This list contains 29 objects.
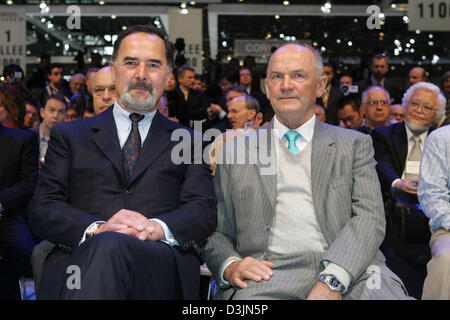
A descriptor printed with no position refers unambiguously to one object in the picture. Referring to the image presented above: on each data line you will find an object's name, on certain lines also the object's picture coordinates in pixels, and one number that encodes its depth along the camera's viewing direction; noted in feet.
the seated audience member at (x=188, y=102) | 22.47
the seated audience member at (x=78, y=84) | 25.75
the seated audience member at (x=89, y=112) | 17.04
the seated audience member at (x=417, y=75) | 25.45
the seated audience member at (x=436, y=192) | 8.08
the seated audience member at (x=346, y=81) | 27.32
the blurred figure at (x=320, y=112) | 17.82
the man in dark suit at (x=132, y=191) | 7.00
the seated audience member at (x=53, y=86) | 24.97
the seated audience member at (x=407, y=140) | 14.02
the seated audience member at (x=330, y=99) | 22.13
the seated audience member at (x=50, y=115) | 17.49
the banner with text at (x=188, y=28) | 29.04
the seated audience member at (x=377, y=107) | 17.67
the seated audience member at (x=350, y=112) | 18.98
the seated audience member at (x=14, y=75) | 22.98
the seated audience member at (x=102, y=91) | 12.67
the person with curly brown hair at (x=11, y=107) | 13.42
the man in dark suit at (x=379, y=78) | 24.48
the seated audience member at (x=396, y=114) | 21.21
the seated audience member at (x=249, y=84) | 25.47
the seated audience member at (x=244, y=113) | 17.34
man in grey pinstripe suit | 7.41
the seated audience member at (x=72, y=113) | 19.40
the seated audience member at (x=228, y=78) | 26.96
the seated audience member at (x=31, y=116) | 19.85
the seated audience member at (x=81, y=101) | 19.79
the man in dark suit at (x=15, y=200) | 11.78
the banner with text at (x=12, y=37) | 26.35
